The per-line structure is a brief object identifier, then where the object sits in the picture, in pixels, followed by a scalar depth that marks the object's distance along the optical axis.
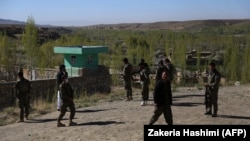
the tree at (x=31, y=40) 33.66
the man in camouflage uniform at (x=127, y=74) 16.52
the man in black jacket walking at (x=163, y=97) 10.17
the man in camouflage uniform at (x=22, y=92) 14.01
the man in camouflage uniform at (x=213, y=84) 12.48
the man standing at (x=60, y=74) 13.62
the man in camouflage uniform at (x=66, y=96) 12.35
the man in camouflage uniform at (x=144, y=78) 15.35
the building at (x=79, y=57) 26.32
